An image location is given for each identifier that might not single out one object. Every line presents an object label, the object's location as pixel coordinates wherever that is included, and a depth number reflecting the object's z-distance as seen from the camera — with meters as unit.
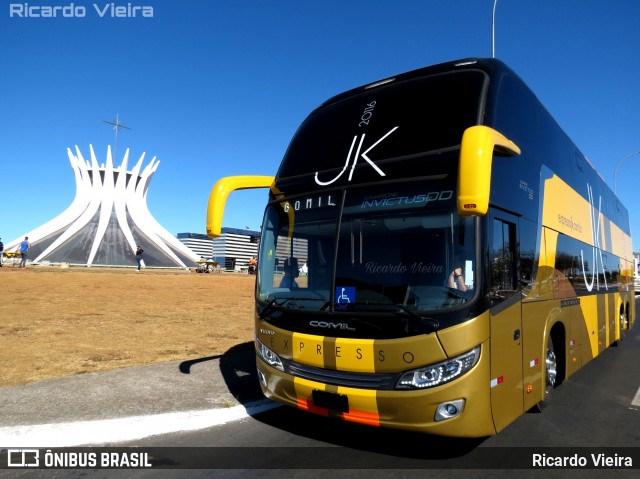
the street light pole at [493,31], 10.29
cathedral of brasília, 49.31
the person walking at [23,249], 29.50
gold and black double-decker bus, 3.63
